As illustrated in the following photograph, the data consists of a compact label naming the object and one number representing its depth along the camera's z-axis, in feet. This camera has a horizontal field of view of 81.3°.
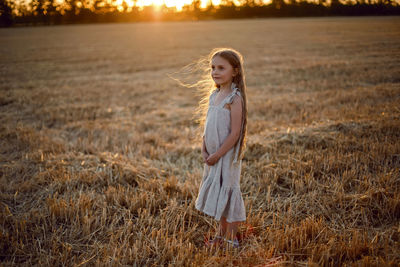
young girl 6.93
